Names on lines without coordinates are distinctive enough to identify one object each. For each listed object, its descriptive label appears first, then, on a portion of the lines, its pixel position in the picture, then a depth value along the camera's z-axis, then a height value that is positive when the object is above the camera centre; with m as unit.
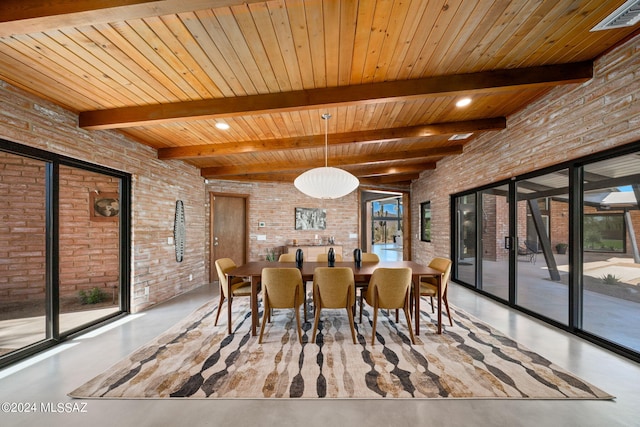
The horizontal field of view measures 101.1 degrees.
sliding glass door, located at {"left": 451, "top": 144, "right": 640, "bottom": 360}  2.78 -0.37
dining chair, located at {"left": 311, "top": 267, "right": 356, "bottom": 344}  2.83 -0.82
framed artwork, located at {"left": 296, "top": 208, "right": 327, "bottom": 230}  7.21 -0.11
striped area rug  2.00 -1.35
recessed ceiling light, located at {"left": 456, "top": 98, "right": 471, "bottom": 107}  3.13 +1.37
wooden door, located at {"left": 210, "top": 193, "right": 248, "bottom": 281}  6.37 -0.32
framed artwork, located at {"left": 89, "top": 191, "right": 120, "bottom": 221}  4.49 +0.15
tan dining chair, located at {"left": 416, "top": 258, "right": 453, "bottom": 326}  3.28 -0.92
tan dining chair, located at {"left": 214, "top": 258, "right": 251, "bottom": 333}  3.26 -0.95
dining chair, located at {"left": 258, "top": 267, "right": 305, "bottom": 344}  2.86 -0.81
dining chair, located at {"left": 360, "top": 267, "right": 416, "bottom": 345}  2.83 -0.80
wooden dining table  3.03 -0.71
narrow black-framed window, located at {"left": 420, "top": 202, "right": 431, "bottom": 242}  6.99 -0.16
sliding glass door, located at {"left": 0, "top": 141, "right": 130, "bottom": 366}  2.84 -0.52
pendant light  3.46 +0.45
